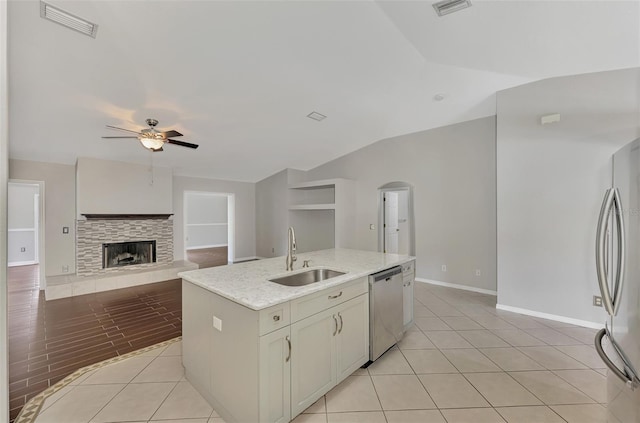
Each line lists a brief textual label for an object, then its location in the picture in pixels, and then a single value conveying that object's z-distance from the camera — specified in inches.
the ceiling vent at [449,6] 90.8
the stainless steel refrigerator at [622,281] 47.2
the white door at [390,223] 243.0
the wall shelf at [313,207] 249.4
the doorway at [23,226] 278.1
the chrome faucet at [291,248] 96.6
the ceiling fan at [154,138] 134.7
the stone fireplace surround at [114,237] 195.3
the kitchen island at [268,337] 63.2
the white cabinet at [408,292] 117.0
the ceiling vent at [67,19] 84.2
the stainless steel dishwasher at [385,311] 96.3
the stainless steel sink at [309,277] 96.9
